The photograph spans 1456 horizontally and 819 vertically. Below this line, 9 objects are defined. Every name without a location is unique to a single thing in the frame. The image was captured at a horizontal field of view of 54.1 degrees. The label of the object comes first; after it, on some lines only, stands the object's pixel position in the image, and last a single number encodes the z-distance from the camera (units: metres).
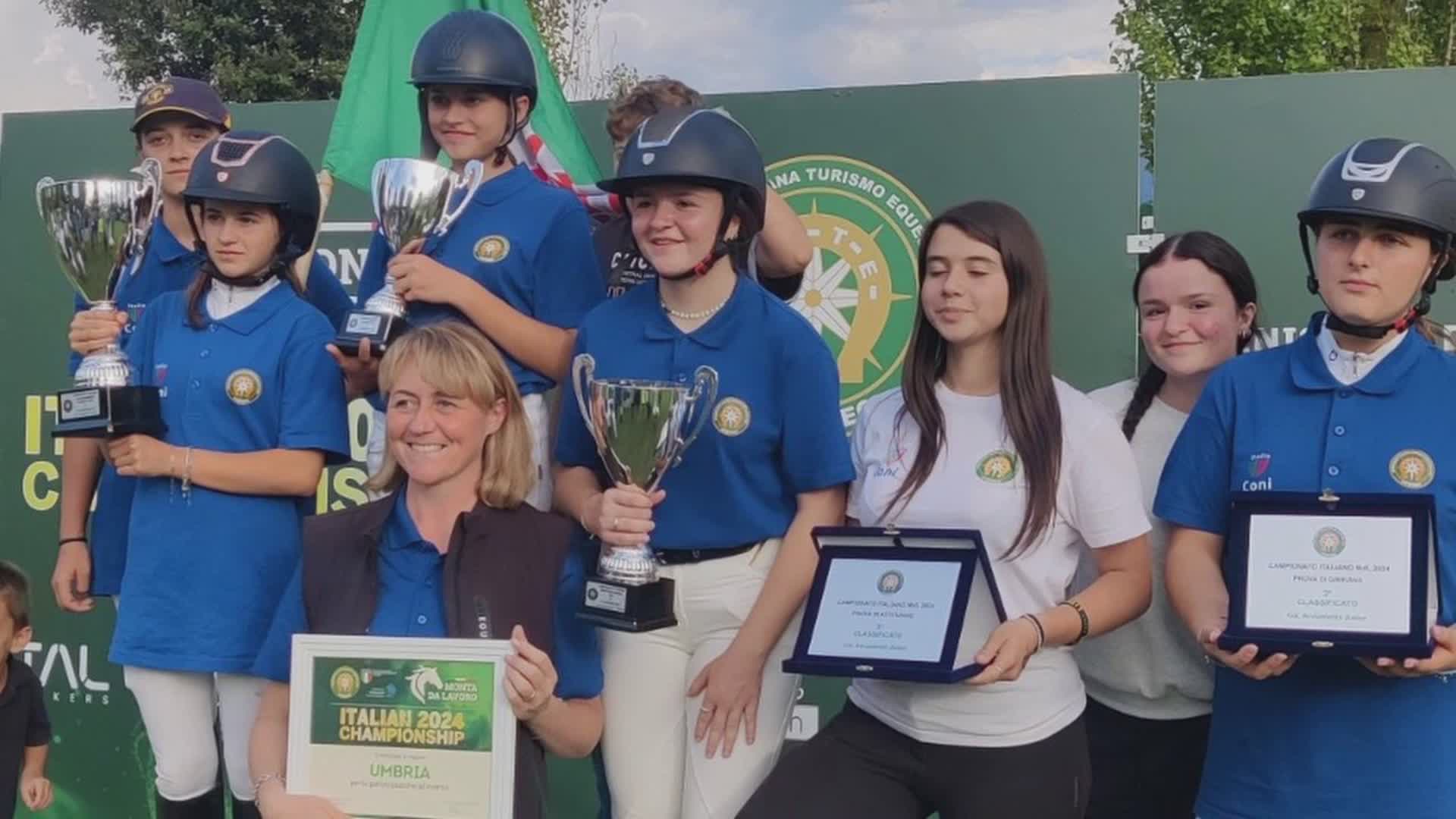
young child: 4.35
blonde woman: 2.75
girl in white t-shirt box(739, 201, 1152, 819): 2.76
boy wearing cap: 3.77
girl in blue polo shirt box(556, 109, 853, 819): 2.98
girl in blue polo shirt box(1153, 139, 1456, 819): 2.57
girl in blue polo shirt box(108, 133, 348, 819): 3.29
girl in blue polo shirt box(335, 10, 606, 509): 3.37
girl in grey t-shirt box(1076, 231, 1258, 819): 3.24
